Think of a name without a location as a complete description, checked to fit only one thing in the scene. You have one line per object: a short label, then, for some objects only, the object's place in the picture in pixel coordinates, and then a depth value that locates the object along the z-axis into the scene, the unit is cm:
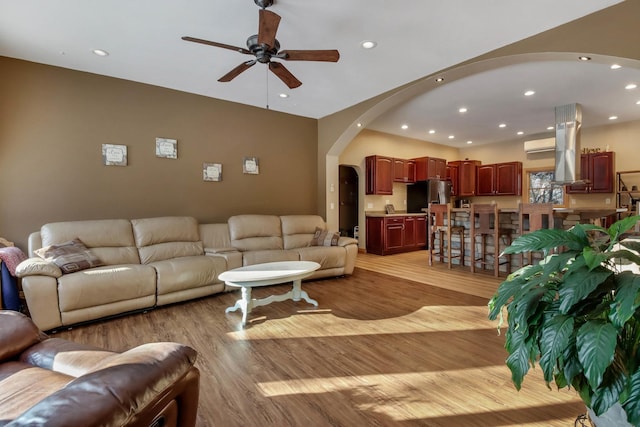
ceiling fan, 224
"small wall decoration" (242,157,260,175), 517
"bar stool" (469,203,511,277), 467
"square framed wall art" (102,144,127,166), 396
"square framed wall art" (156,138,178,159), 435
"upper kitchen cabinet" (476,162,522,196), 774
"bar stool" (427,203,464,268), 527
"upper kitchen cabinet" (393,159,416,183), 722
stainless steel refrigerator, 750
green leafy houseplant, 82
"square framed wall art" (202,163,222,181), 476
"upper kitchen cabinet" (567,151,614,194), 625
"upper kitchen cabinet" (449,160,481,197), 837
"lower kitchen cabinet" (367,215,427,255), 661
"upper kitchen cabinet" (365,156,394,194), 677
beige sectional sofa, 274
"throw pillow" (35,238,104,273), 296
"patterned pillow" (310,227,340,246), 479
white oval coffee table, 287
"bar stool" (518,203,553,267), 416
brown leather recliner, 65
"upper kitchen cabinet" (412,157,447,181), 748
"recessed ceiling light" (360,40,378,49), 308
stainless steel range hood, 529
